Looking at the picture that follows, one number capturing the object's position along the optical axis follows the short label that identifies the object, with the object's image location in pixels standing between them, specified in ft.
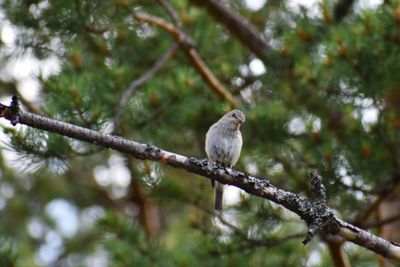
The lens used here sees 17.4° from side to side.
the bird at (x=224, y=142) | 28.91
